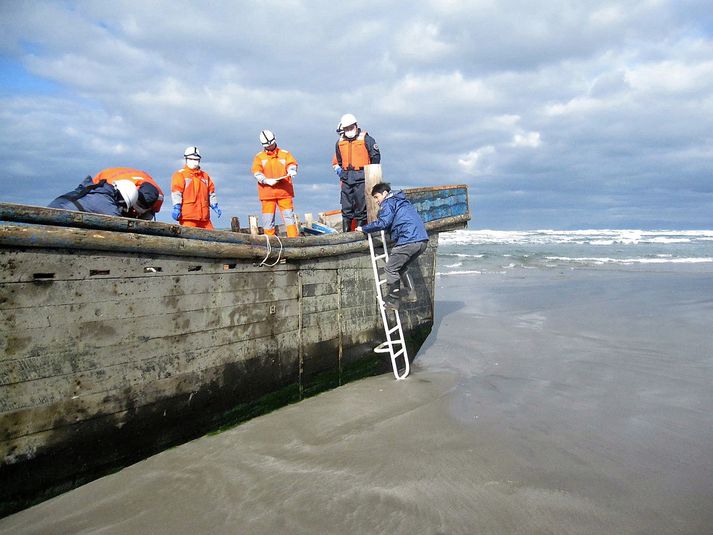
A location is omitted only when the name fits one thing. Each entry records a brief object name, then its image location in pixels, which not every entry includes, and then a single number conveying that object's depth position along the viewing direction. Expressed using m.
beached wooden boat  3.43
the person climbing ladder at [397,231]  6.42
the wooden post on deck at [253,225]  5.59
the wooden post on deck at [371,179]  6.88
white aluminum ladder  6.48
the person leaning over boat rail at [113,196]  4.34
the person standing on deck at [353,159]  7.84
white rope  5.14
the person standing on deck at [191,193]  7.15
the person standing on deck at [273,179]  7.84
